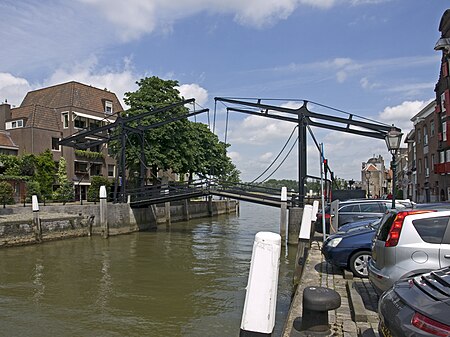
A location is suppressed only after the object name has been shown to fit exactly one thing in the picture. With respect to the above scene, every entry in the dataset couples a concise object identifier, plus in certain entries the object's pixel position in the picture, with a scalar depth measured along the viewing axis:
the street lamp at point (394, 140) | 10.69
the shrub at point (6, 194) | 26.78
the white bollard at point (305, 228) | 11.51
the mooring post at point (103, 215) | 24.00
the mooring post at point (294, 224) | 21.01
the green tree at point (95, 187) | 33.01
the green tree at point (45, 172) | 34.72
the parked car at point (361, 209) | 15.11
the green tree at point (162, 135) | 33.53
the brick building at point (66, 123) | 37.56
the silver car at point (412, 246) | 5.25
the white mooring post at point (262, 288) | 3.33
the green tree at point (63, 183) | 35.26
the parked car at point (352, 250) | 8.31
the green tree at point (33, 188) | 32.38
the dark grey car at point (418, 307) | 2.72
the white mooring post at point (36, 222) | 20.56
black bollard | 4.52
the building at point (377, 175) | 74.96
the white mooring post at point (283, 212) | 21.44
